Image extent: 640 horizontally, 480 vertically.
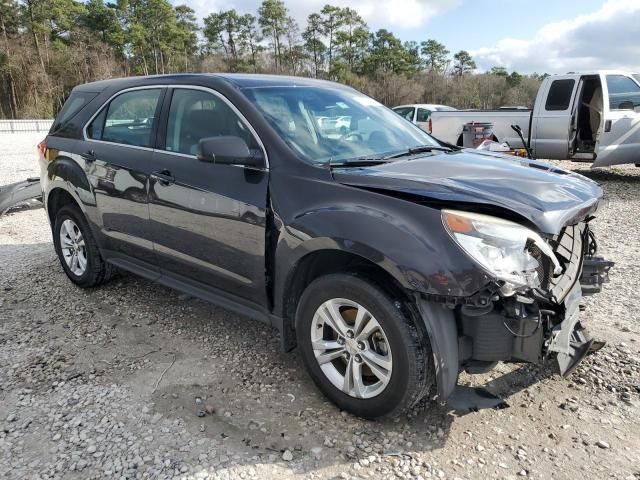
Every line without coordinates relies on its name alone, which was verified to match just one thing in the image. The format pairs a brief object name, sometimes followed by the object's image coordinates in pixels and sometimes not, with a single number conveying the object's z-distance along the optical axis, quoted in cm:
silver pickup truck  1004
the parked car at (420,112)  1650
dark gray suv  245
